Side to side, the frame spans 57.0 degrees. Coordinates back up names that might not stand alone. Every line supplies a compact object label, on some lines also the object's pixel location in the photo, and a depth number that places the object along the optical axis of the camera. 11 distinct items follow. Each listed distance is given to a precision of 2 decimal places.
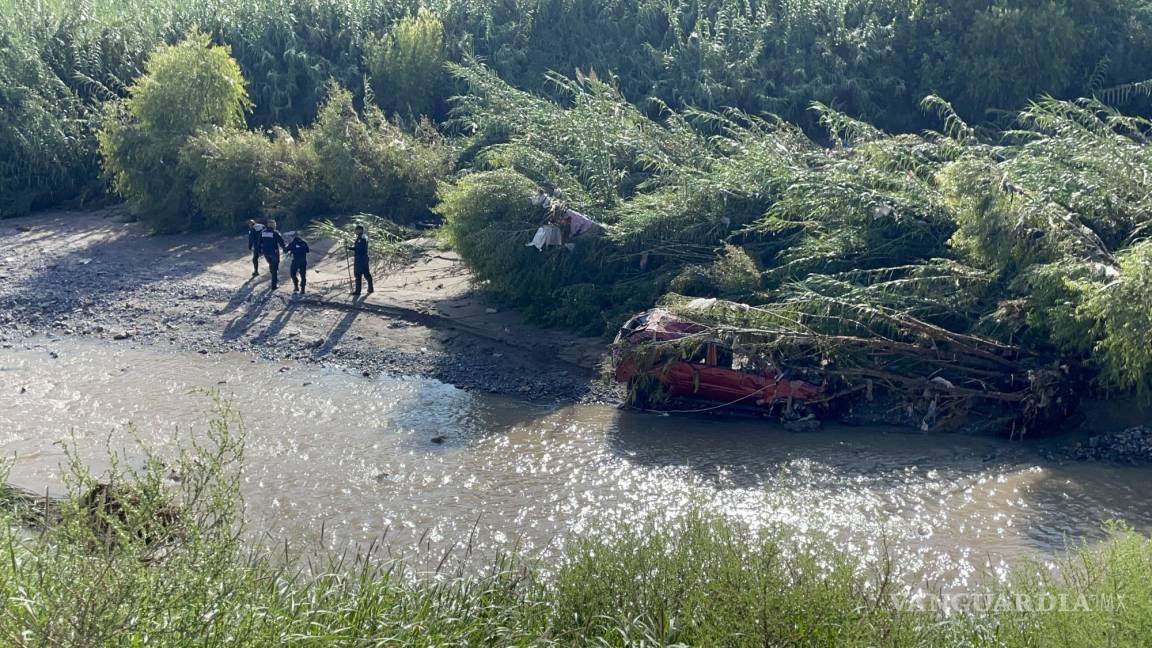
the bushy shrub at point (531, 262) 16.75
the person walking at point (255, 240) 19.95
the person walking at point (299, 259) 19.05
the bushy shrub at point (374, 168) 21.94
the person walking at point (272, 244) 19.52
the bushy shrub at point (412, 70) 27.25
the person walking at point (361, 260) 18.66
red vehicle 13.74
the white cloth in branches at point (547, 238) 16.75
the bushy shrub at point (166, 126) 23.39
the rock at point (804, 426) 13.62
